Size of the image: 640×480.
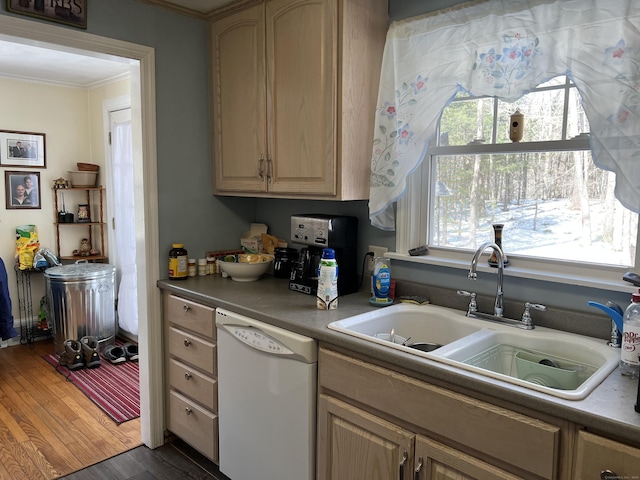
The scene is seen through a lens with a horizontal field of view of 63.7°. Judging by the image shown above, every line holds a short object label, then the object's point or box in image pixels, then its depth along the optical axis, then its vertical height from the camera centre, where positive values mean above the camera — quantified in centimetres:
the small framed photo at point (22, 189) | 423 +4
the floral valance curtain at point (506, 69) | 155 +44
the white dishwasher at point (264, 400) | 187 -80
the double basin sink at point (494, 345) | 156 -50
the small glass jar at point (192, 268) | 272 -38
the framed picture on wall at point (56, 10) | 209 +77
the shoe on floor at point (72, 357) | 374 -118
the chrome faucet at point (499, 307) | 178 -41
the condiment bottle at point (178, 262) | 260 -34
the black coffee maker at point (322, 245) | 227 -22
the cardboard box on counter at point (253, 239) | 291 -25
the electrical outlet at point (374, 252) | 235 -26
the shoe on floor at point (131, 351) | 395 -122
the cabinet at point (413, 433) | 131 -68
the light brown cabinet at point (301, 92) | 210 +45
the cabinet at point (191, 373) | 235 -85
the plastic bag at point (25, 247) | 423 -43
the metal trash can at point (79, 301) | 401 -84
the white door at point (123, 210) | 416 -13
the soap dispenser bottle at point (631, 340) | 138 -39
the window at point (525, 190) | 180 +2
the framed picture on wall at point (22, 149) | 418 +37
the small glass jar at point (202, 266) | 276 -38
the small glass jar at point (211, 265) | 279 -38
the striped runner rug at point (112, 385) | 311 -128
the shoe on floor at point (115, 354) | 388 -122
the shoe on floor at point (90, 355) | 379 -118
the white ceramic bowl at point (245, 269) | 261 -37
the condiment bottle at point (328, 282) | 204 -34
